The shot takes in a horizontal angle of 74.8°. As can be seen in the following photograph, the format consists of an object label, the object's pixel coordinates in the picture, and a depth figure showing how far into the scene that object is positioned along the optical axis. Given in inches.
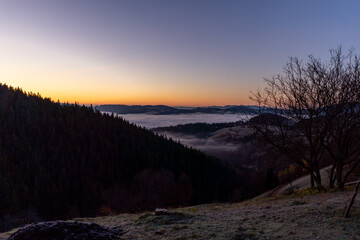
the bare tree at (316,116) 687.7
